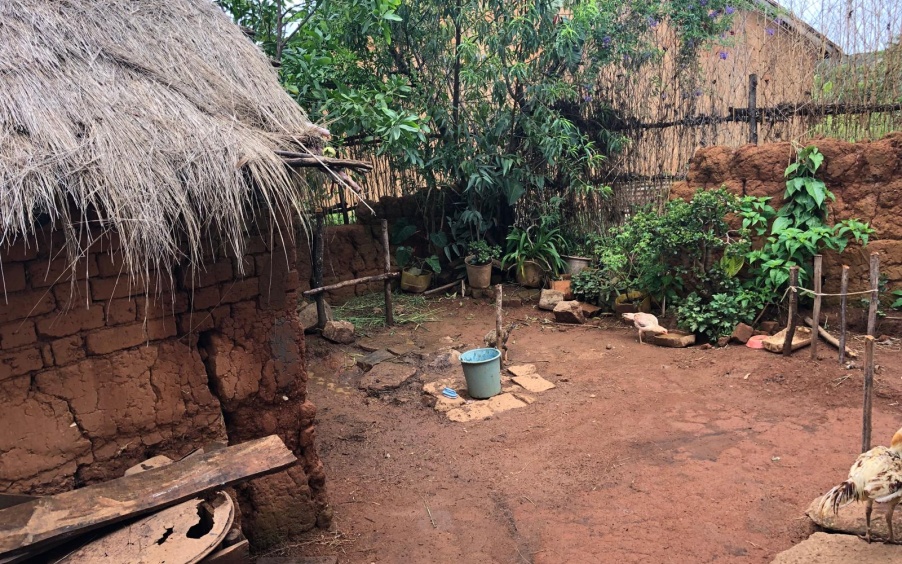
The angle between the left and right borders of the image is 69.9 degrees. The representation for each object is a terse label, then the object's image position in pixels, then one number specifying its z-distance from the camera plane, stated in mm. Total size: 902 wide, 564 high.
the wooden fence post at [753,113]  7645
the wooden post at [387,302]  7863
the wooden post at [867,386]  3781
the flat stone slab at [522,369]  6328
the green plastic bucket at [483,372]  5680
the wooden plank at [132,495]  2514
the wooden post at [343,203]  9016
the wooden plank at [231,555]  2492
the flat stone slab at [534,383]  5967
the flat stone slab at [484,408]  5484
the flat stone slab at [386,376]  6090
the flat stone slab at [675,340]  6637
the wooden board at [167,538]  2457
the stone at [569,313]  7688
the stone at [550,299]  8203
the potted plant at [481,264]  9008
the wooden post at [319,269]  7363
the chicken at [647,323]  6789
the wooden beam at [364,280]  7504
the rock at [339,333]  7293
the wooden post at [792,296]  5684
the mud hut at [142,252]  2912
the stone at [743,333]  6434
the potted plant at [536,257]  8953
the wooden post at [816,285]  5668
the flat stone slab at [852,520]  3217
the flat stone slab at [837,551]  3044
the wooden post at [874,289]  4344
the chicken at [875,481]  2934
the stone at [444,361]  6531
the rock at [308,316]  7457
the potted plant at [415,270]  9242
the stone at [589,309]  7859
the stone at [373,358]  6613
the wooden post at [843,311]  5203
